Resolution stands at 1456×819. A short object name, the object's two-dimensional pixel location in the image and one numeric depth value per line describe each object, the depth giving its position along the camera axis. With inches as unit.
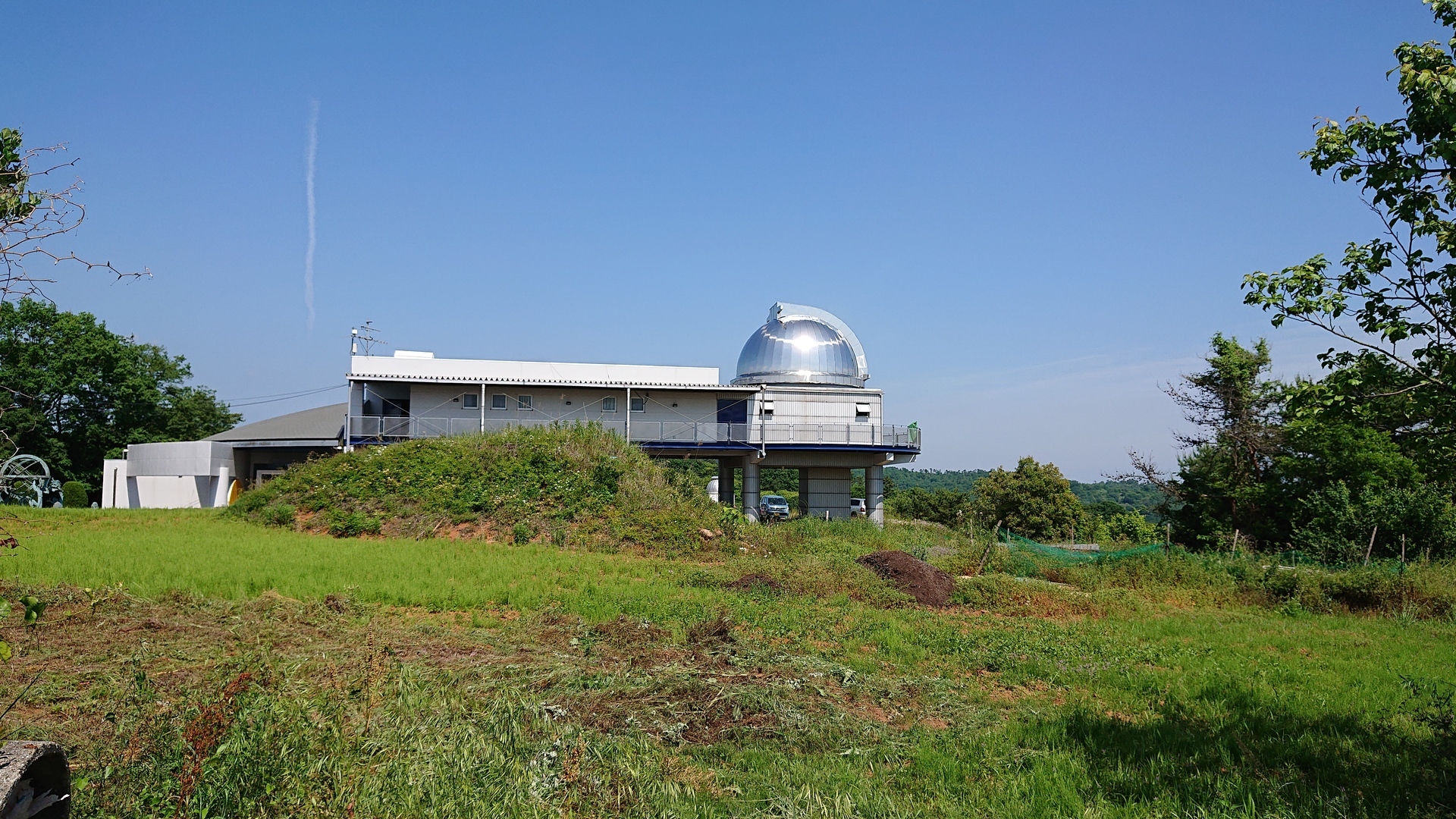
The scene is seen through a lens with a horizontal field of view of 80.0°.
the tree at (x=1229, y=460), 1195.3
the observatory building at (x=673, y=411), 1309.1
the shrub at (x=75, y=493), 1461.6
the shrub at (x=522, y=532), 863.1
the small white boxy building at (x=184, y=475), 1425.9
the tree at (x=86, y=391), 1684.3
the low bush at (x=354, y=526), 883.4
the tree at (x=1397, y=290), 205.3
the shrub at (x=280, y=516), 925.8
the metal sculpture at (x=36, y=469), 1321.4
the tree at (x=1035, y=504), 1656.0
